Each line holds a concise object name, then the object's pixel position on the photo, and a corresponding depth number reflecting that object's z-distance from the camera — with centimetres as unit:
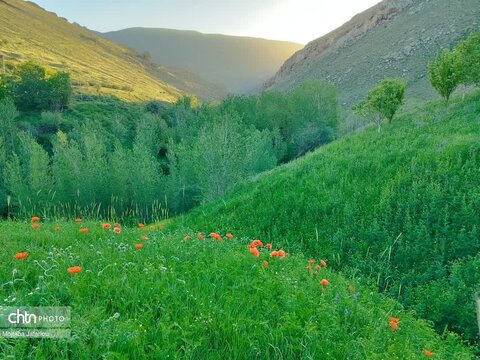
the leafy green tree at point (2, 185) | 3734
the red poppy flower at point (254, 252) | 493
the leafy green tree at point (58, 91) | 6562
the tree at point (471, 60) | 2069
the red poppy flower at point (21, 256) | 416
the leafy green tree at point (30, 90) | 6425
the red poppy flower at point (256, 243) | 559
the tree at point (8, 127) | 4791
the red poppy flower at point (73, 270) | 371
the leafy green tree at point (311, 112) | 4776
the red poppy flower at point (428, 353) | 377
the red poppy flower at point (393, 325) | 397
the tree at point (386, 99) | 2369
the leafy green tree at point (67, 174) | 3494
